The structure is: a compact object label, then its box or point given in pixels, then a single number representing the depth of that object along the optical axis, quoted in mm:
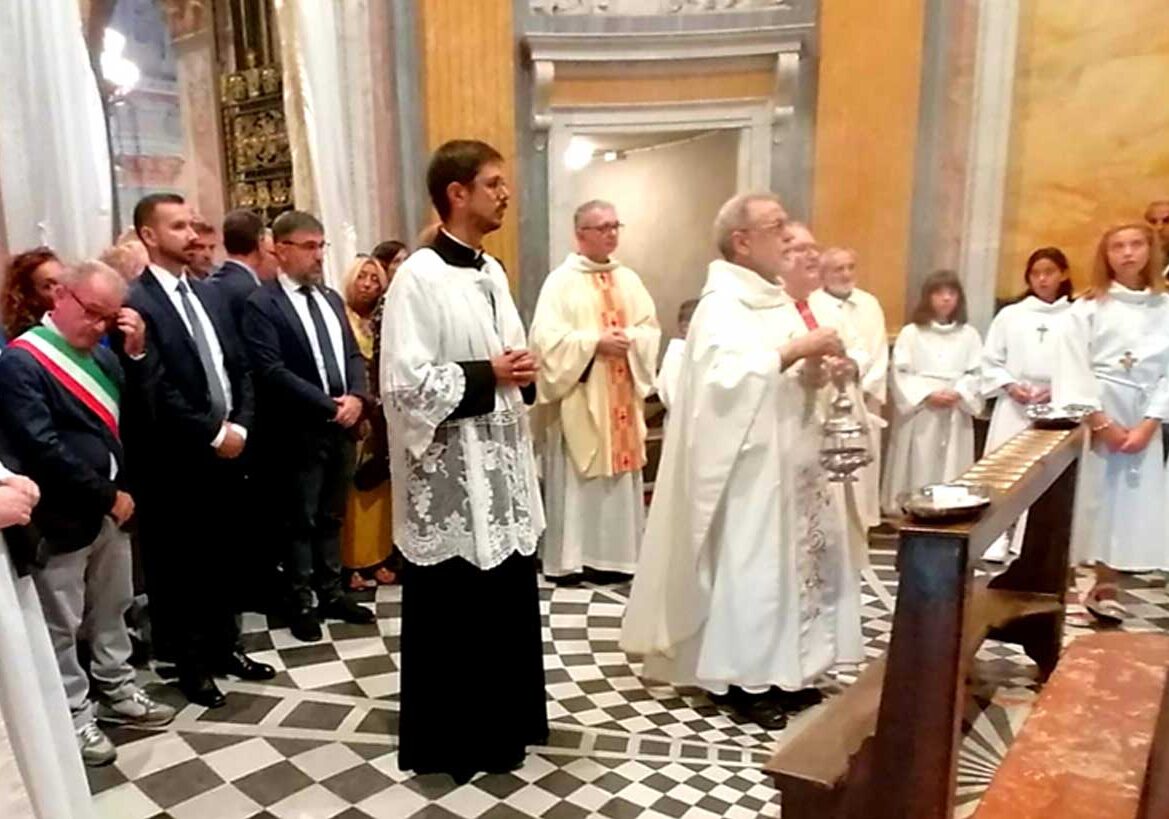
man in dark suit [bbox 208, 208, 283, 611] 4254
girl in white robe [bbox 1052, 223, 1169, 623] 4469
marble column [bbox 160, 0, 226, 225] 6609
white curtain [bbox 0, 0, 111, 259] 3477
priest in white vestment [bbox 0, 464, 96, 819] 2146
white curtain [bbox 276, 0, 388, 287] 5586
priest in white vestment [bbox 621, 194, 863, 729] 3357
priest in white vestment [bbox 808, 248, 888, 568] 5453
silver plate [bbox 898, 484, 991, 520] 1925
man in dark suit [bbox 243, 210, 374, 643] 4109
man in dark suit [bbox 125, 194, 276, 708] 3465
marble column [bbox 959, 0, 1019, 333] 6080
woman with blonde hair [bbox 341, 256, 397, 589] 4801
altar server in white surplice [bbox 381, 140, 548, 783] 2857
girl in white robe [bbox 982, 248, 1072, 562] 4949
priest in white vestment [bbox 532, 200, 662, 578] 4863
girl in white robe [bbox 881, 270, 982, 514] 5645
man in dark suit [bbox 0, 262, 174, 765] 2836
